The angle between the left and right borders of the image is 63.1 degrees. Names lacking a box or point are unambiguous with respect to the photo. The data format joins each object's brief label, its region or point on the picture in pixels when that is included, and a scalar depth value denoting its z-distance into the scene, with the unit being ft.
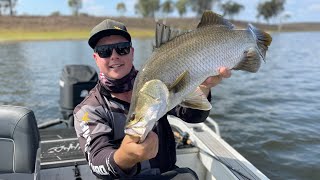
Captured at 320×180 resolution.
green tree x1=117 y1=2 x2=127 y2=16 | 252.02
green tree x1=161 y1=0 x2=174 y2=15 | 229.62
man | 5.97
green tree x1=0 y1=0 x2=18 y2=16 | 189.30
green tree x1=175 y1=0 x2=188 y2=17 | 228.90
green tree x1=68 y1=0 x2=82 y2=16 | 228.03
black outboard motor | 13.98
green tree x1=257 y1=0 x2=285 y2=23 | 260.98
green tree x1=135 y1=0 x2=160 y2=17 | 238.87
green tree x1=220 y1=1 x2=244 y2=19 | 235.87
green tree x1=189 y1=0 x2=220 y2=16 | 212.63
